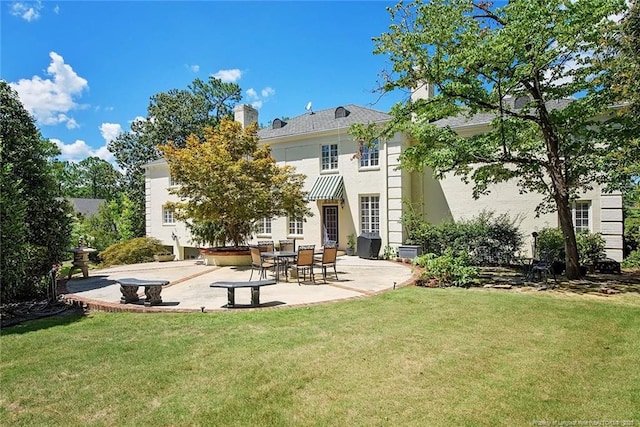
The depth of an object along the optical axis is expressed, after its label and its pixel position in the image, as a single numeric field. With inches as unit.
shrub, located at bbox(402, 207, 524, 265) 706.8
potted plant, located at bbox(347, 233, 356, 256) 892.8
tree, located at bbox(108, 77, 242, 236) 1824.6
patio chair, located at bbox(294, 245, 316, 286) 496.4
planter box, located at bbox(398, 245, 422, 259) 757.9
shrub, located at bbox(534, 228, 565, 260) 639.1
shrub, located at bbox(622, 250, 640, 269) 657.6
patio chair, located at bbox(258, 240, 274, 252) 676.1
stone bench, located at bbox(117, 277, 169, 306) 391.2
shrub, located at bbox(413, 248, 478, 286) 490.9
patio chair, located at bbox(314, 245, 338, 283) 523.7
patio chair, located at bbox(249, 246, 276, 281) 536.4
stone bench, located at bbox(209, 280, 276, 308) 376.8
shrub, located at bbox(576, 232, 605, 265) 638.5
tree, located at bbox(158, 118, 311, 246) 677.9
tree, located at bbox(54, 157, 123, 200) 2640.3
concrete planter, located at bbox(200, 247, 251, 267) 721.6
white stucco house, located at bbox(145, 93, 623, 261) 730.2
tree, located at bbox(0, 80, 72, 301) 474.6
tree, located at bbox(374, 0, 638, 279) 431.2
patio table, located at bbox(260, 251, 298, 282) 530.9
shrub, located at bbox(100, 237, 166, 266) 992.2
